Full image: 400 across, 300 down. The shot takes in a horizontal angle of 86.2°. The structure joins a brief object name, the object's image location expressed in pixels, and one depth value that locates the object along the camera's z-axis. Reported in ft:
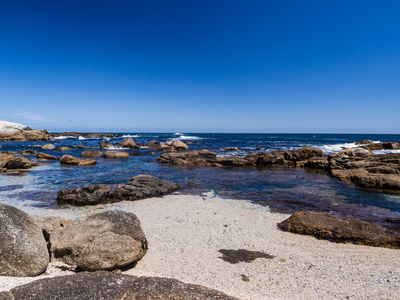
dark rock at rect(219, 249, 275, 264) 16.38
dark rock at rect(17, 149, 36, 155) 94.85
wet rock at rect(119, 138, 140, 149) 130.93
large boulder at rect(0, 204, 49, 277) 12.12
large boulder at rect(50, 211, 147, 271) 14.38
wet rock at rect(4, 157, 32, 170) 58.39
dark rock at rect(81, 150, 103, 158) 92.73
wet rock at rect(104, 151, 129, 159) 87.96
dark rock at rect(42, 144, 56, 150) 118.13
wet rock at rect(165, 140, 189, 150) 125.70
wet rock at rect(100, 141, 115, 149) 130.93
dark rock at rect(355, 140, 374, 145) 148.50
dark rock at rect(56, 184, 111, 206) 31.75
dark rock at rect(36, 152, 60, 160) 81.09
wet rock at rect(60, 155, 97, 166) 67.77
